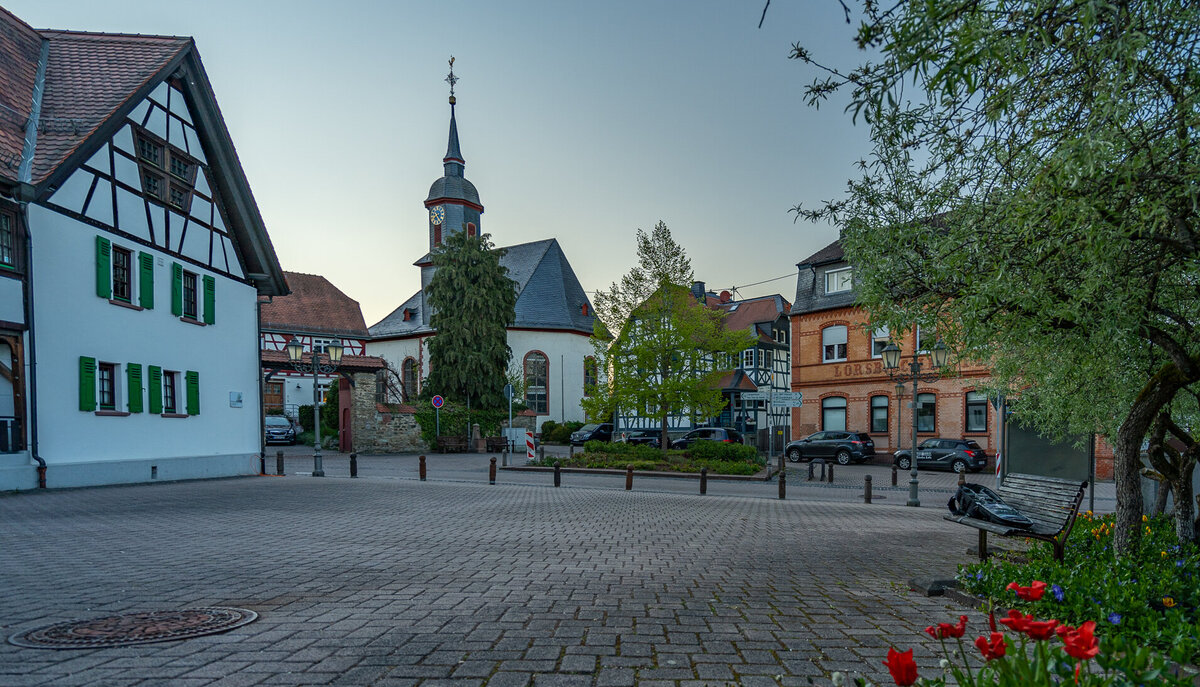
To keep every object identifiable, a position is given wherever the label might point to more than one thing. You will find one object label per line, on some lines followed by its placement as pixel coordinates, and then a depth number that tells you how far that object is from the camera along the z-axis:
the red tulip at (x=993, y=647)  2.40
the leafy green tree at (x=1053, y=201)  3.90
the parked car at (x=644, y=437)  33.91
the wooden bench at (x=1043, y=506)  6.40
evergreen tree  40.69
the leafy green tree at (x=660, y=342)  26.50
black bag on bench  6.93
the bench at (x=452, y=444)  37.97
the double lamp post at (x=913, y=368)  16.42
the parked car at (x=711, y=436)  31.52
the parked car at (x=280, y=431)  41.31
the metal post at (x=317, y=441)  22.11
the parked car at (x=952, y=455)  26.89
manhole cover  4.44
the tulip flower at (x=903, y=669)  2.32
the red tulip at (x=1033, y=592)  2.71
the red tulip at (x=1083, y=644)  2.22
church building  52.47
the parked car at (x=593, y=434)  41.56
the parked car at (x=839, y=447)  30.34
